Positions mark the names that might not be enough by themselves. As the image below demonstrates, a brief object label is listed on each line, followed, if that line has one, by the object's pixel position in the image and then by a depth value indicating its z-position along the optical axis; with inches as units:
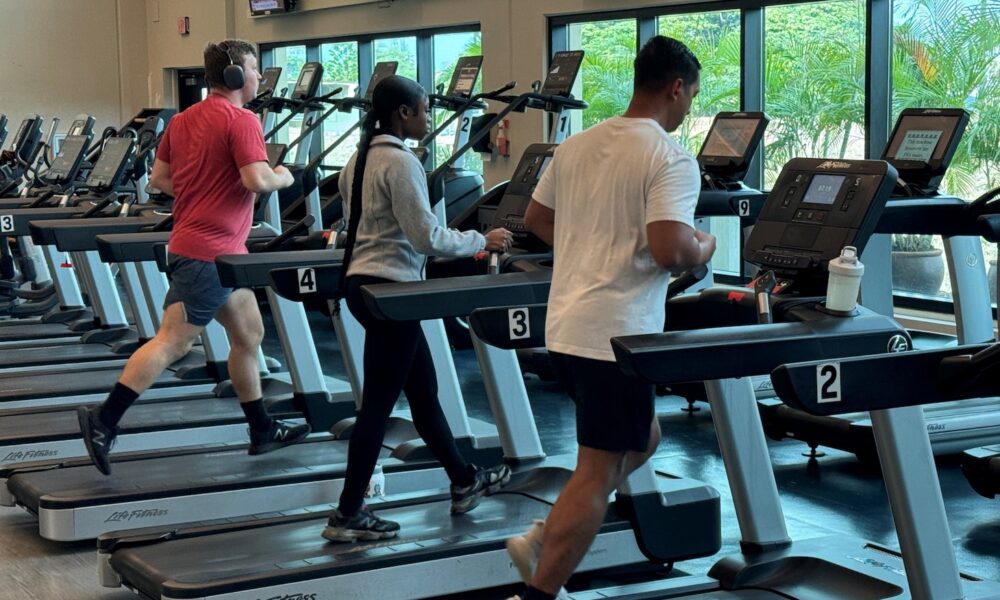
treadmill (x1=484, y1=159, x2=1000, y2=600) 108.1
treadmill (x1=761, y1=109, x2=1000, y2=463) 183.0
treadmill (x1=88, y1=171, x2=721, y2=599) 130.2
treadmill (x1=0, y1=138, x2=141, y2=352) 286.8
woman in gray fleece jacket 135.0
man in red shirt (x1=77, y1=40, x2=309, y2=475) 169.2
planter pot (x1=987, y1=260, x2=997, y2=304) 288.9
